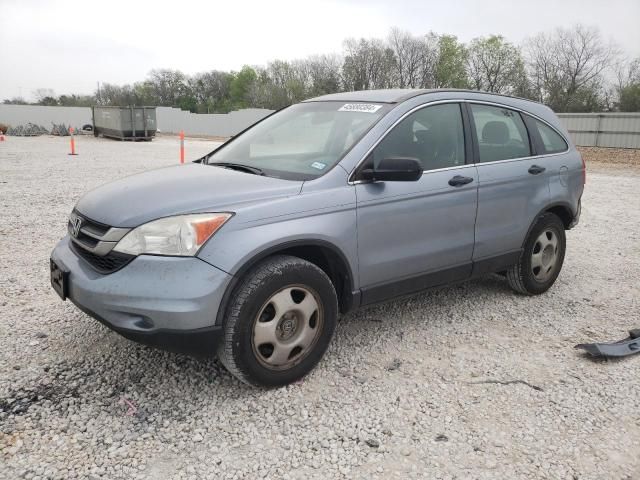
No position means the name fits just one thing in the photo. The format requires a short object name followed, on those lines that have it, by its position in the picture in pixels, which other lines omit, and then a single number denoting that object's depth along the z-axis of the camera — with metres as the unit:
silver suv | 2.83
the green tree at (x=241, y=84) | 91.41
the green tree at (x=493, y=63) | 63.72
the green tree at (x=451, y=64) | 68.69
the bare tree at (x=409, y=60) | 72.40
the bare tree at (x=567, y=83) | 44.81
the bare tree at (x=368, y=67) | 69.06
